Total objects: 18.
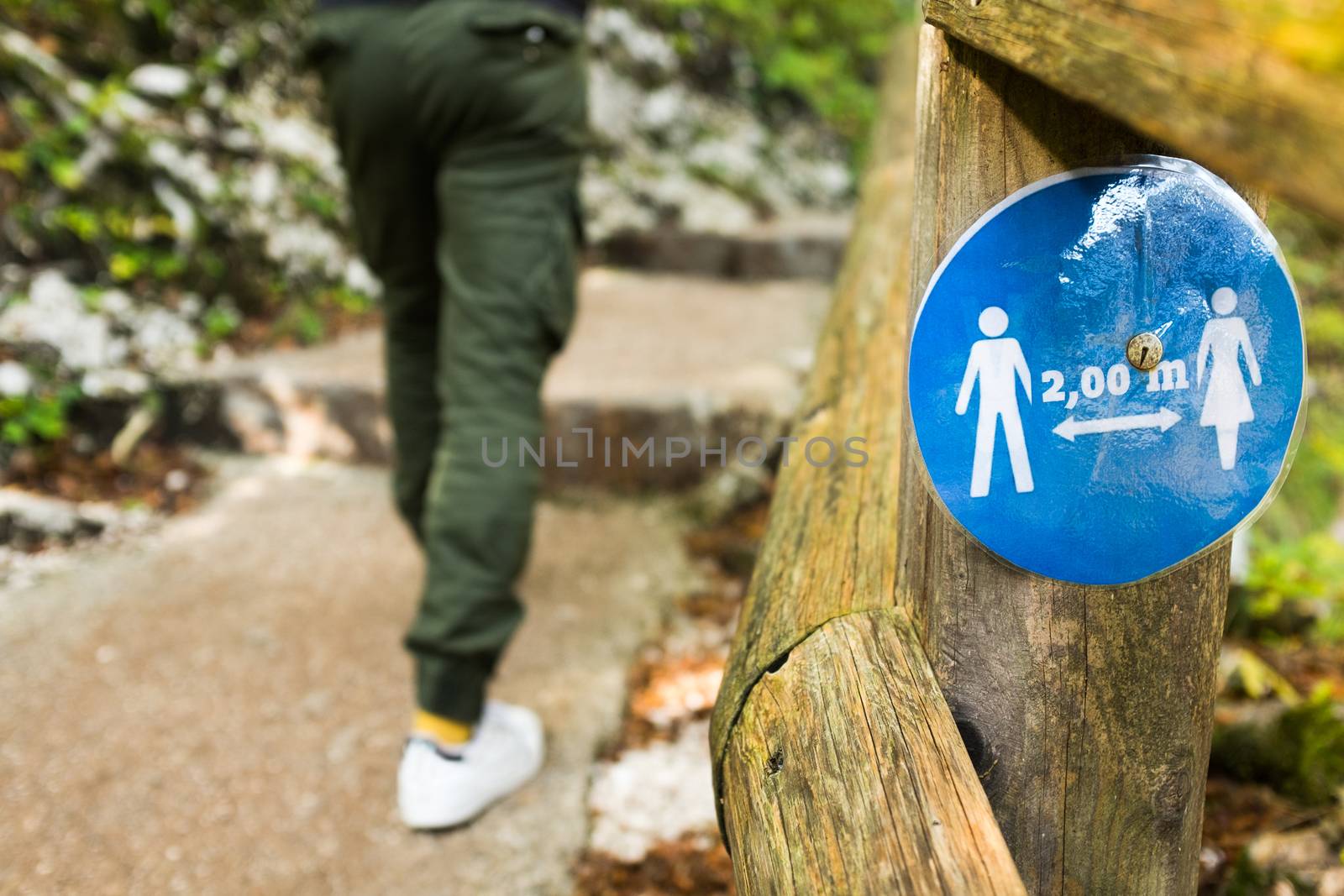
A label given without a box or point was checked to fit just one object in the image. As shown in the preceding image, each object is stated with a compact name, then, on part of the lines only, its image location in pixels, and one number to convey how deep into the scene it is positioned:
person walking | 1.64
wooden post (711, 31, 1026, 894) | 0.78
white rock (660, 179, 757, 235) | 5.08
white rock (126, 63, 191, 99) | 3.56
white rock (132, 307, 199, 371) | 3.20
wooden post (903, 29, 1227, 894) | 0.86
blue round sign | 0.78
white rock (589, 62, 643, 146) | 5.12
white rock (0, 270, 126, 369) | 2.97
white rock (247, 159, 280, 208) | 3.76
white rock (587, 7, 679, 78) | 5.15
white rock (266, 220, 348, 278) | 3.78
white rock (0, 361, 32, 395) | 2.79
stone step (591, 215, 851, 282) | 4.62
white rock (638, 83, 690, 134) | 5.41
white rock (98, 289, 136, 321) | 3.20
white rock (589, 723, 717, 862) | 1.70
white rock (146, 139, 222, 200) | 3.51
